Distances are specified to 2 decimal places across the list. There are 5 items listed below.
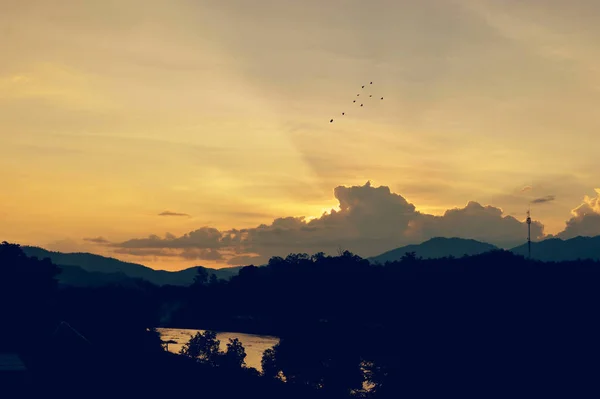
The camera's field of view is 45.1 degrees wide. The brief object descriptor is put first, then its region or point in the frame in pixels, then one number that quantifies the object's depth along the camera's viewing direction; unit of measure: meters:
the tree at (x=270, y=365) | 82.06
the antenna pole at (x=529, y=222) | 165.15
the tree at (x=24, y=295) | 104.06
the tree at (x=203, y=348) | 98.94
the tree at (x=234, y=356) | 90.91
